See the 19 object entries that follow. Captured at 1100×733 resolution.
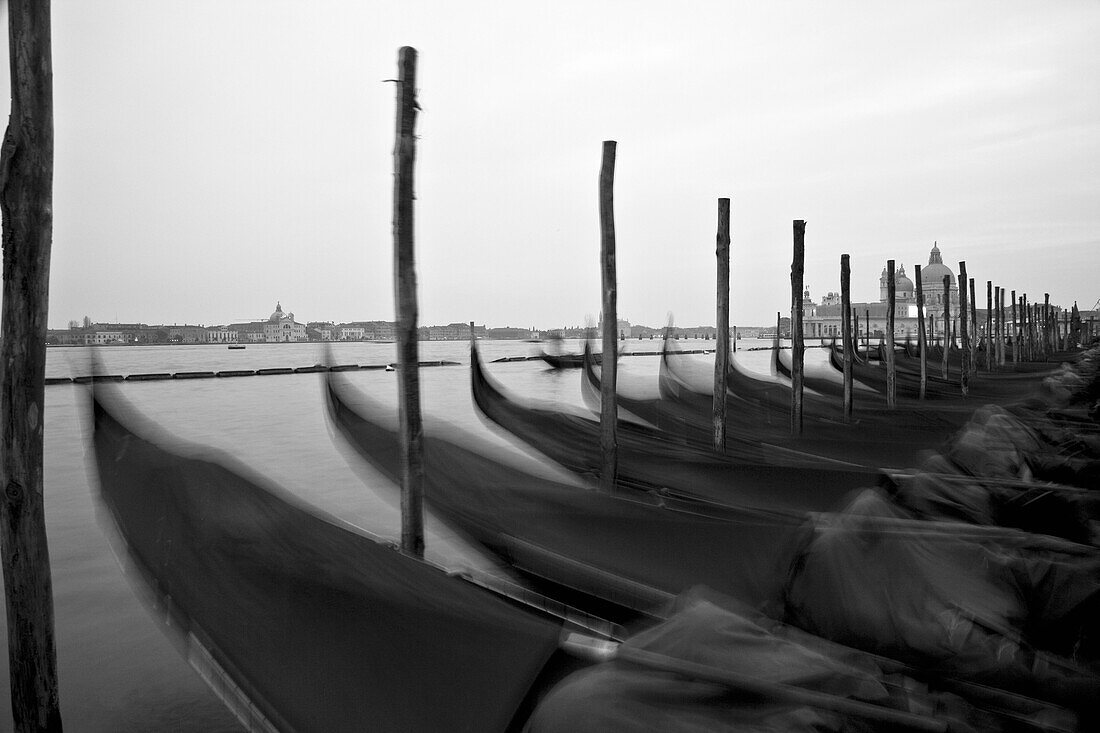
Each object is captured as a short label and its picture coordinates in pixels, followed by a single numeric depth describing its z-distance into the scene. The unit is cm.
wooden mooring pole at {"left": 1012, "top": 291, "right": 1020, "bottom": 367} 2690
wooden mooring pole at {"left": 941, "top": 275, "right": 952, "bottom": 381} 1613
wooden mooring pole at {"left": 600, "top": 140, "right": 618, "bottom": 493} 521
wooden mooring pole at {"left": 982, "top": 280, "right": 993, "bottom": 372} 2157
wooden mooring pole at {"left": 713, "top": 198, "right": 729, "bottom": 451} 625
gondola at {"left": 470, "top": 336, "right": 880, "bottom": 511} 420
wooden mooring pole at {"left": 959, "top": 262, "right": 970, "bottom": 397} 1629
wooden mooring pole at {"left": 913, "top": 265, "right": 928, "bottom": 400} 1232
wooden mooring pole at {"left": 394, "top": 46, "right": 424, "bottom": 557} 369
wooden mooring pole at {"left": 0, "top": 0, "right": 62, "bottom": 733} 212
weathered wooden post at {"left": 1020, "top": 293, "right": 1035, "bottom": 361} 2964
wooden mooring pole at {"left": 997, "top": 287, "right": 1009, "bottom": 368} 2428
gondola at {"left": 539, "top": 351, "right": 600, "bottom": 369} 3133
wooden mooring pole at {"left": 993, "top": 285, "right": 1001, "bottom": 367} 2449
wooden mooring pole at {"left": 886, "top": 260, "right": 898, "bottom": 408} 1073
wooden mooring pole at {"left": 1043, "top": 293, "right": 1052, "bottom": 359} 3225
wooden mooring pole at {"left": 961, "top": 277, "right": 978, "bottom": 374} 1947
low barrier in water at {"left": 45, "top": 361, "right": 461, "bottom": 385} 2503
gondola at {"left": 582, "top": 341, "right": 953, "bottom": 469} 579
